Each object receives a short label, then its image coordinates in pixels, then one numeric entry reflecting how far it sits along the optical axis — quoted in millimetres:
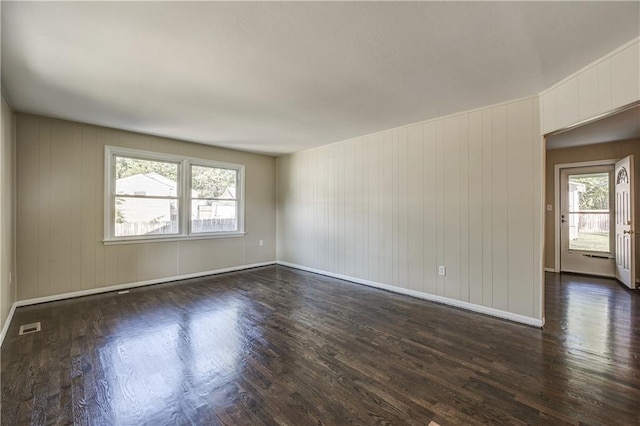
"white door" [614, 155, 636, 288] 4242
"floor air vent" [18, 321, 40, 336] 2820
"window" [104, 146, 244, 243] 4289
